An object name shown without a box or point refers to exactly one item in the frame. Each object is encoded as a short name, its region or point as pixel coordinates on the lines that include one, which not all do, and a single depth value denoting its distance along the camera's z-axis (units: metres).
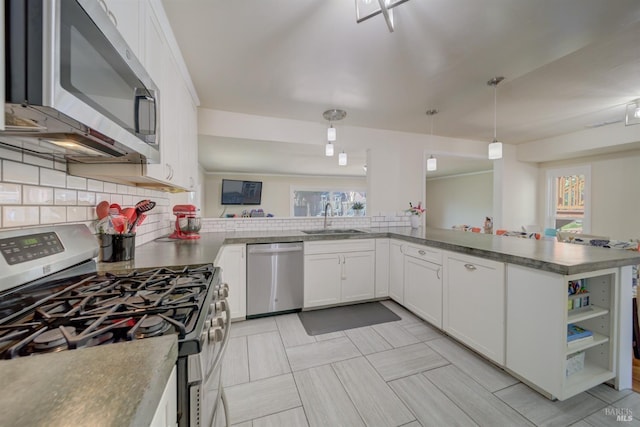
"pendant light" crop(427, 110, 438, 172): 3.32
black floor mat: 2.35
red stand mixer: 2.26
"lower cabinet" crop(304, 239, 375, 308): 2.65
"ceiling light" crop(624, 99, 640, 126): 2.53
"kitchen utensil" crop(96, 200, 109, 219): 1.31
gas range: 0.61
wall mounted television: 6.28
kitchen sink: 3.04
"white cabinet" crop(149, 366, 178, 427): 0.47
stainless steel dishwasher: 2.48
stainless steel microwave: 0.54
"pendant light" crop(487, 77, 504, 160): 2.42
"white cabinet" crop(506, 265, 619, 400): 1.38
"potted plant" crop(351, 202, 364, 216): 3.82
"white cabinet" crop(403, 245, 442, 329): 2.20
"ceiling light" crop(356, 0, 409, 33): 1.17
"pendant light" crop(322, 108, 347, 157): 2.69
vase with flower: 3.40
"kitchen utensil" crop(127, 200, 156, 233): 1.54
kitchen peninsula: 1.39
